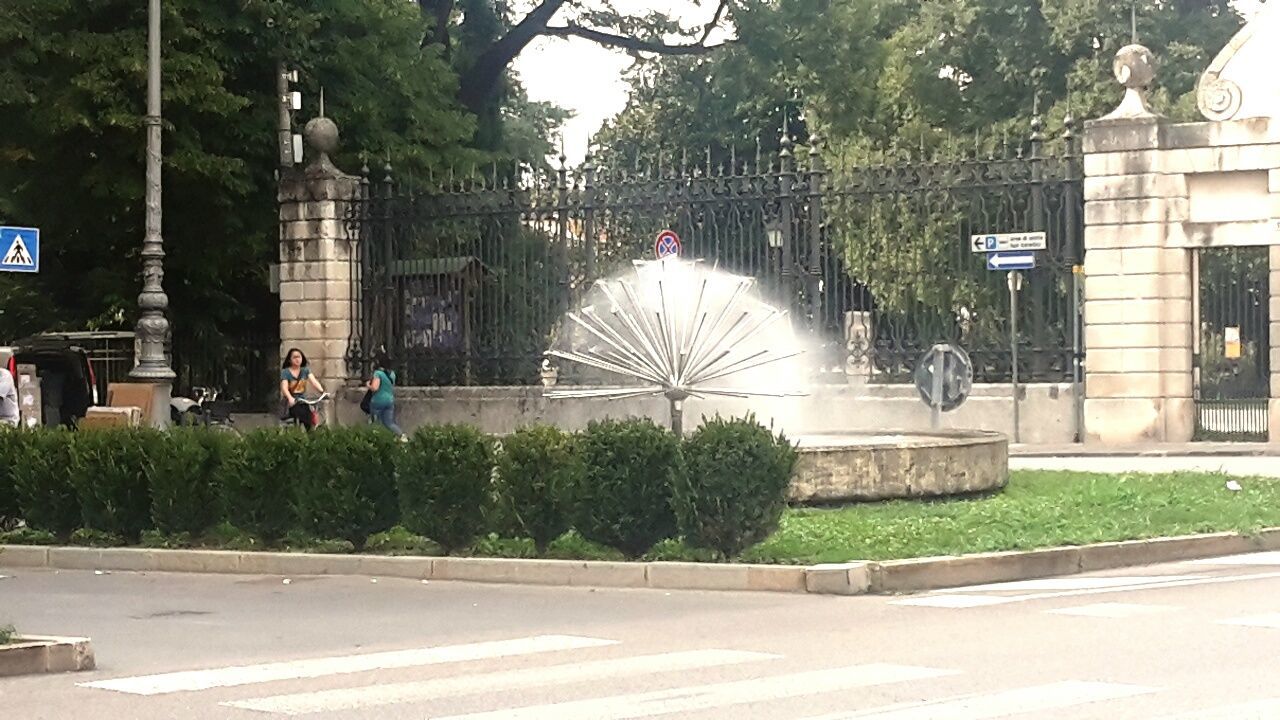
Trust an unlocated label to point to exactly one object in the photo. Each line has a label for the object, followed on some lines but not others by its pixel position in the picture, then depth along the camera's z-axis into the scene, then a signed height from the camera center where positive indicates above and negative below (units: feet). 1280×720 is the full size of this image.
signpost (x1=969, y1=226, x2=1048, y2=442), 88.74 +5.05
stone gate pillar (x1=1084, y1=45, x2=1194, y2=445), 88.53 +3.64
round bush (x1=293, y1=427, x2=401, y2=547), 54.13 -2.65
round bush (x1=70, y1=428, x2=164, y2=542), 58.08 -2.70
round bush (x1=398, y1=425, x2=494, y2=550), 52.37 -2.48
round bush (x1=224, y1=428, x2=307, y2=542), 55.72 -2.55
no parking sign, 93.20 +5.67
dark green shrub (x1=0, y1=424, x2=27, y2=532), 60.44 -2.33
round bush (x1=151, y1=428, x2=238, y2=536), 57.00 -2.64
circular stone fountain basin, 59.11 -2.54
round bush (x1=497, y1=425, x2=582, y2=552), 51.06 -2.38
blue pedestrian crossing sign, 66.28 +4.02
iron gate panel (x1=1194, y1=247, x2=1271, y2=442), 91.09 +1.34
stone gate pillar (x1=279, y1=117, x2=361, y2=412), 104.63 +5.81
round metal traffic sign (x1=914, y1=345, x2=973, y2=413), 82.53 +0.02
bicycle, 95.14 -1.18
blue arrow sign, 89.20 +4.65
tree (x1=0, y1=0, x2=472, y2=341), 99.04 +11.88
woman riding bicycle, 94.58 -0.28
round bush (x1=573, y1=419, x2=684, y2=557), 49.65 -2.48
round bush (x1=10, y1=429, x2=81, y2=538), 59.21 -2.77
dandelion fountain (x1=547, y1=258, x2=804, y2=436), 71.36 +1.41
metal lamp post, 87.40 +3.11
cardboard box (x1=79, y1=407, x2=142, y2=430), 80.59 -1.27
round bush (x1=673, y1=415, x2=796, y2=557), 48.37 -2.41
